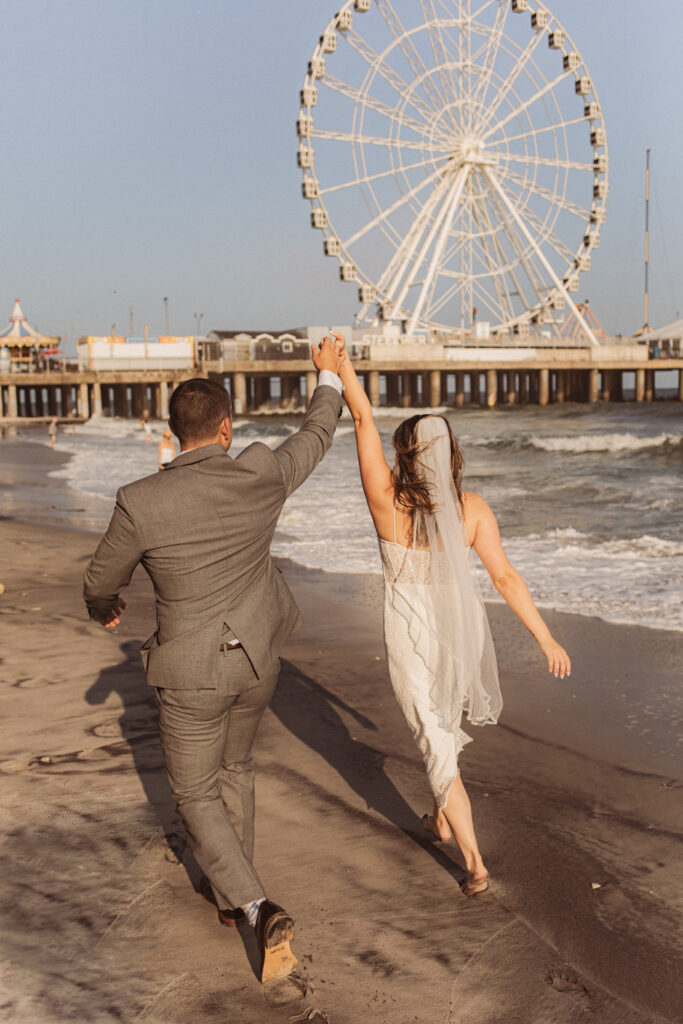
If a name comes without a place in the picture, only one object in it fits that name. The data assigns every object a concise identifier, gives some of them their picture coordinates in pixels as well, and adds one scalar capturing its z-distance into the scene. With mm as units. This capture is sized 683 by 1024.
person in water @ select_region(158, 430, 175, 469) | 12914
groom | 2096
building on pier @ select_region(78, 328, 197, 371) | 52000
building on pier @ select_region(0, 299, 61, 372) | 59688
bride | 2547
